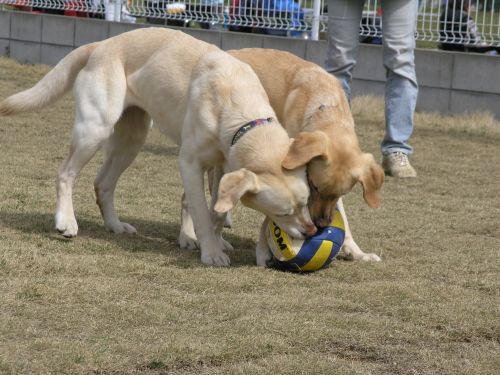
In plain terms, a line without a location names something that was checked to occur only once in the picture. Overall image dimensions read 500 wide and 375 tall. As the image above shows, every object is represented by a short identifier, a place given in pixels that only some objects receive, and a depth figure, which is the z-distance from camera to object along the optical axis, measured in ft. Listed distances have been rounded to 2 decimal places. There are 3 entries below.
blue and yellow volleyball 30.49
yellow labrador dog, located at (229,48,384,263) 29.56
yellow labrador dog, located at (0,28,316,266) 29.56
